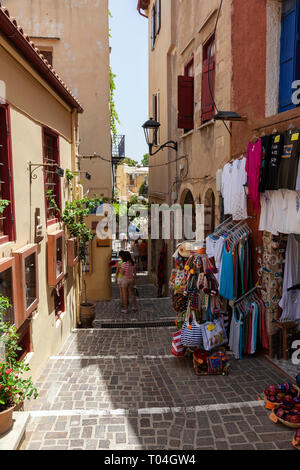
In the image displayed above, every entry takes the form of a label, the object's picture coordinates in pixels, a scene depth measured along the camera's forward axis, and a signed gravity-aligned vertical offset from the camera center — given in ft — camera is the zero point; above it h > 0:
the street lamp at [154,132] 35.17 +8.35
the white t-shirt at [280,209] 18.42 -0.06
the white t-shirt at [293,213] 17.56 -0.27
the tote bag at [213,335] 19.30 -7.09
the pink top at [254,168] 20.01 +2.34
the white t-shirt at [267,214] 19.68 -0.35
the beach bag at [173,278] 23.93 -4.86
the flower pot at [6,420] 11.97 -7.31
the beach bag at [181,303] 21.56 -5.90
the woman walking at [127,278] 35.65 -7.06
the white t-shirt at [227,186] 23.29 +1.51
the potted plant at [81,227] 27.86 -1.50
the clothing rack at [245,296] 22.32 -5.64
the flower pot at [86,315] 32.60 -9.90
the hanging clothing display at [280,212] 17.72 -0.22
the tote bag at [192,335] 19.51 -7.13
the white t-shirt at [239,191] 21.88 +1.10
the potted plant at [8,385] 12.12 -6.33
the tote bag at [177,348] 20.65 -8.27
